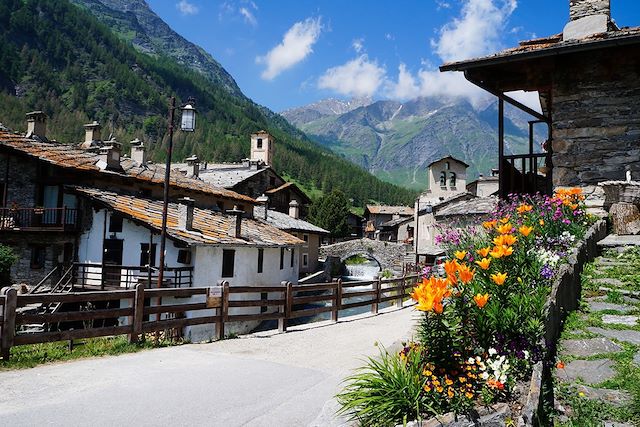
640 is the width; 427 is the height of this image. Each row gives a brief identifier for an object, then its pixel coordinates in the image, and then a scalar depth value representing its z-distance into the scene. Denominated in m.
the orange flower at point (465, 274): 4.31
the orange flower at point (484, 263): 4.72
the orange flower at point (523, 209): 7.87
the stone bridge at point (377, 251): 49.25
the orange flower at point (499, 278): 4.45
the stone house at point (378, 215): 83.22
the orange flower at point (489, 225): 6.91
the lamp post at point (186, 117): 12.97
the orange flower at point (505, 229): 5.44
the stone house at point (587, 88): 9.65
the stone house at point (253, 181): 51.25
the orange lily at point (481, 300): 4.14
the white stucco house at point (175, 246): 18.90
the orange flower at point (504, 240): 5.21
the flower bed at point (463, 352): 3.98
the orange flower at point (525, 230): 5.76
